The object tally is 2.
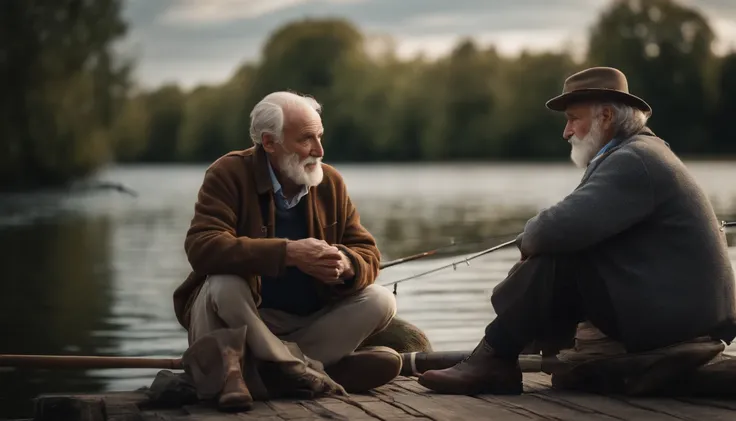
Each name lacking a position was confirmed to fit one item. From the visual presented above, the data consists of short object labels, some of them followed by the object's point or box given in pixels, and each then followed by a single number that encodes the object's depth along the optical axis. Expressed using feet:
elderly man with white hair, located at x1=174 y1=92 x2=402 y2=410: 27.83
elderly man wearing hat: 27.19
